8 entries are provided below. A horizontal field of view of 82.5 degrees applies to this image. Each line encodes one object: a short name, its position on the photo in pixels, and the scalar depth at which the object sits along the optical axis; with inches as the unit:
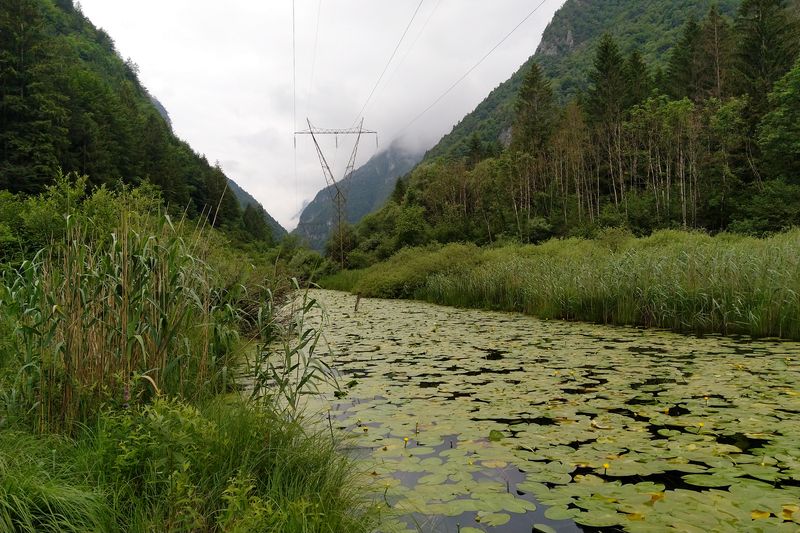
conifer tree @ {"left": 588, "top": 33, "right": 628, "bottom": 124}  1515.7
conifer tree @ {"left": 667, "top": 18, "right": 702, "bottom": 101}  1486.2
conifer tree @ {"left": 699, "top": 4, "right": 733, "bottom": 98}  1359.5
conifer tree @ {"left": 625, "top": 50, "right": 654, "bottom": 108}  1542.8
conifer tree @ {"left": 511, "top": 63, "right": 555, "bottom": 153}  1734.7
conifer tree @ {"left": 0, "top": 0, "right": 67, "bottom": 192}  1139.9
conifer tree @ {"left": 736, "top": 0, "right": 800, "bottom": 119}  1203.9
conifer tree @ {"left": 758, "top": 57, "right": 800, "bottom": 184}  962.7
